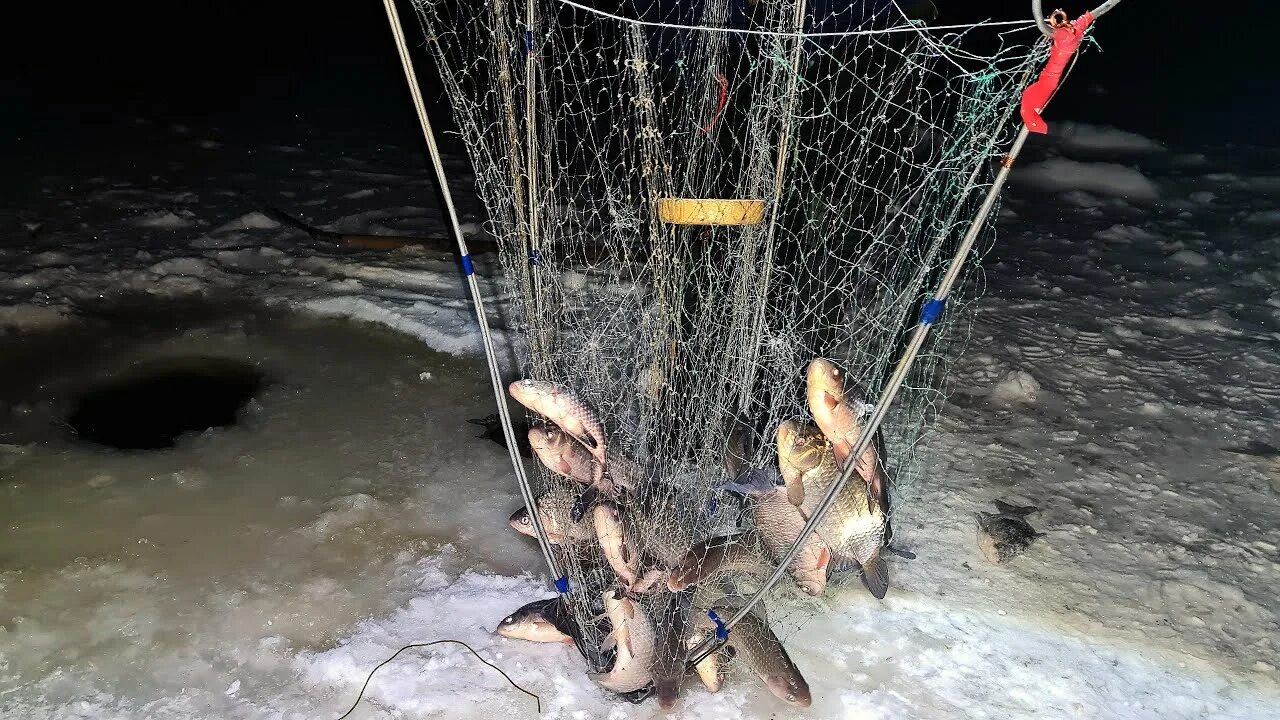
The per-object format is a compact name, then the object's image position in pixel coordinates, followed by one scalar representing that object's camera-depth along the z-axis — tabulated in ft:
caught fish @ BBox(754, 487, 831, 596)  8.99
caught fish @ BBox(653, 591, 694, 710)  8.64
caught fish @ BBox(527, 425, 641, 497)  8.66
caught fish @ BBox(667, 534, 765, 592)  8.70
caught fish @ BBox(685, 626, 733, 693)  9.02
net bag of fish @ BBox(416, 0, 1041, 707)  8.47
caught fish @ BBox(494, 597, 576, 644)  9.20
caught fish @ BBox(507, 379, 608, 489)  8.65
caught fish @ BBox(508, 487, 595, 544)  9.19
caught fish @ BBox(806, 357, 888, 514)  8.38
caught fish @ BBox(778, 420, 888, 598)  8.56
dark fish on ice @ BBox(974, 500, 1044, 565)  11.13
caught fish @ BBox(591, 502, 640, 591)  8.29
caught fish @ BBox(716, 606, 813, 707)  8.76
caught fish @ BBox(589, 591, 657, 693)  8.47
